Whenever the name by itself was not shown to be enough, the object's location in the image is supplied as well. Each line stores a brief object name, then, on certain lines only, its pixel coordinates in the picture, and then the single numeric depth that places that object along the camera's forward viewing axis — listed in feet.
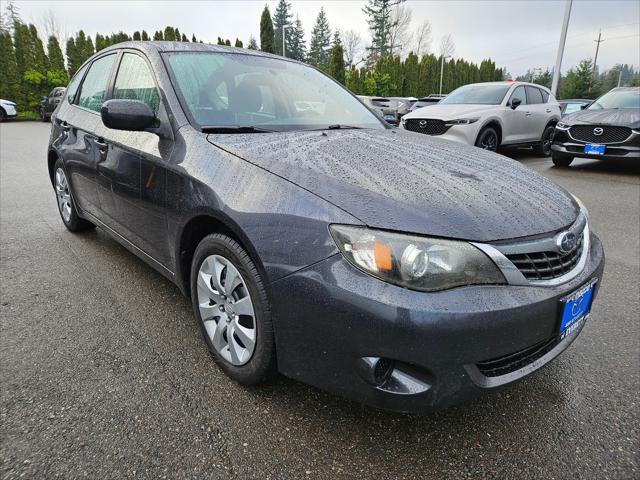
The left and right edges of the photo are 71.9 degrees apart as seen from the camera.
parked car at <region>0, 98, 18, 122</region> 65.72
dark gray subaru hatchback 4.70
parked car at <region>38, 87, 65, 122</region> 61.62
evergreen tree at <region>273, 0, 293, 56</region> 216.13
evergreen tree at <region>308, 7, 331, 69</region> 213.25
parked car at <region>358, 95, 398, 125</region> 42.24
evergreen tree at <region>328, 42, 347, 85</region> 97.09
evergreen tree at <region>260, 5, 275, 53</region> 123.75
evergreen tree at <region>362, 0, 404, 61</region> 177.58
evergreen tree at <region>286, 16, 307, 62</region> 211.76
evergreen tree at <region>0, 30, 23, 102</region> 75.36
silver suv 25.72
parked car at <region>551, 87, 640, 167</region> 23.34
